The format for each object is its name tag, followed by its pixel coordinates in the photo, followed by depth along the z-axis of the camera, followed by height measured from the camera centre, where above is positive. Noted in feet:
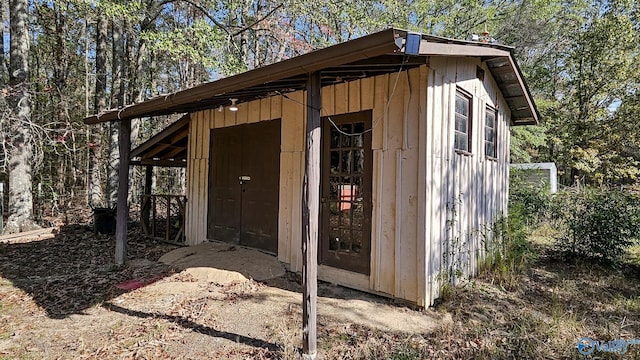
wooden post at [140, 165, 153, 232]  24.28 -1.57
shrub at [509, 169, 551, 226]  27.32 -1.01
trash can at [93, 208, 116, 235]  24.66 -2.73
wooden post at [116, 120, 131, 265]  16.85 -0.55
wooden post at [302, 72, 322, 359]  9.00 -0.53
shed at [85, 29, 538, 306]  11.75 +1.40
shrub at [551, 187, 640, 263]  17.22 -1.81
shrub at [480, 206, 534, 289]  16.39 -2.98
